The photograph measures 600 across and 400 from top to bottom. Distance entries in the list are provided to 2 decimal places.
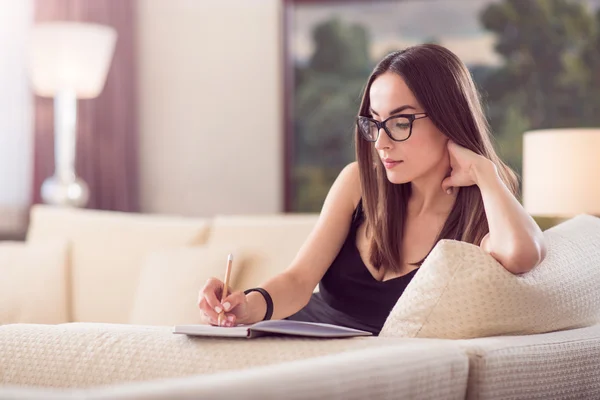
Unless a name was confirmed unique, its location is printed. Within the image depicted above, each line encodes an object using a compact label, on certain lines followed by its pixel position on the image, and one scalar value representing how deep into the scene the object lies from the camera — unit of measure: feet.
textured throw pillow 5.42
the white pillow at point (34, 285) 11.55
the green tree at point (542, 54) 14.56
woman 7.06
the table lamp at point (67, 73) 14.30
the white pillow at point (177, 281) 10.57
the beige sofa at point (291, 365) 3.33
